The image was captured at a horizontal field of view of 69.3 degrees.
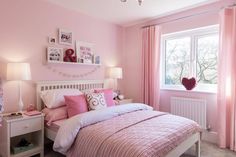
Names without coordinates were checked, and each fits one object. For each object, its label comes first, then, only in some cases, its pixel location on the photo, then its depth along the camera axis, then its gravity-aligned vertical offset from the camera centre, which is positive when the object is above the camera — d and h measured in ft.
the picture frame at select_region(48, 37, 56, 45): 9.52 +1.99
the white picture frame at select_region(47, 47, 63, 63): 9.41 +1.20
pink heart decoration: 10.34 -0.46
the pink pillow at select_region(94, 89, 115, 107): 9.38 -1.10
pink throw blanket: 4.95 -1.99
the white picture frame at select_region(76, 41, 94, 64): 10.85 +1.55
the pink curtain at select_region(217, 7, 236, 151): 8.55 -0.29
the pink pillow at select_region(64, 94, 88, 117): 7.93 -1.40
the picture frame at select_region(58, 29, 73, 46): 10.00 +2.32
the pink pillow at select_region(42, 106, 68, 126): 7.80 -1.80
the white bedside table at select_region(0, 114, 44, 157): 6.89 -2.37
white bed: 6.33 -0.76
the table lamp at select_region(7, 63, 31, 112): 7.58 +0.16
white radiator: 9.87 -2.01
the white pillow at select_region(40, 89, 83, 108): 8.32 -1.08
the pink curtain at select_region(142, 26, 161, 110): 11.69 +0.73
